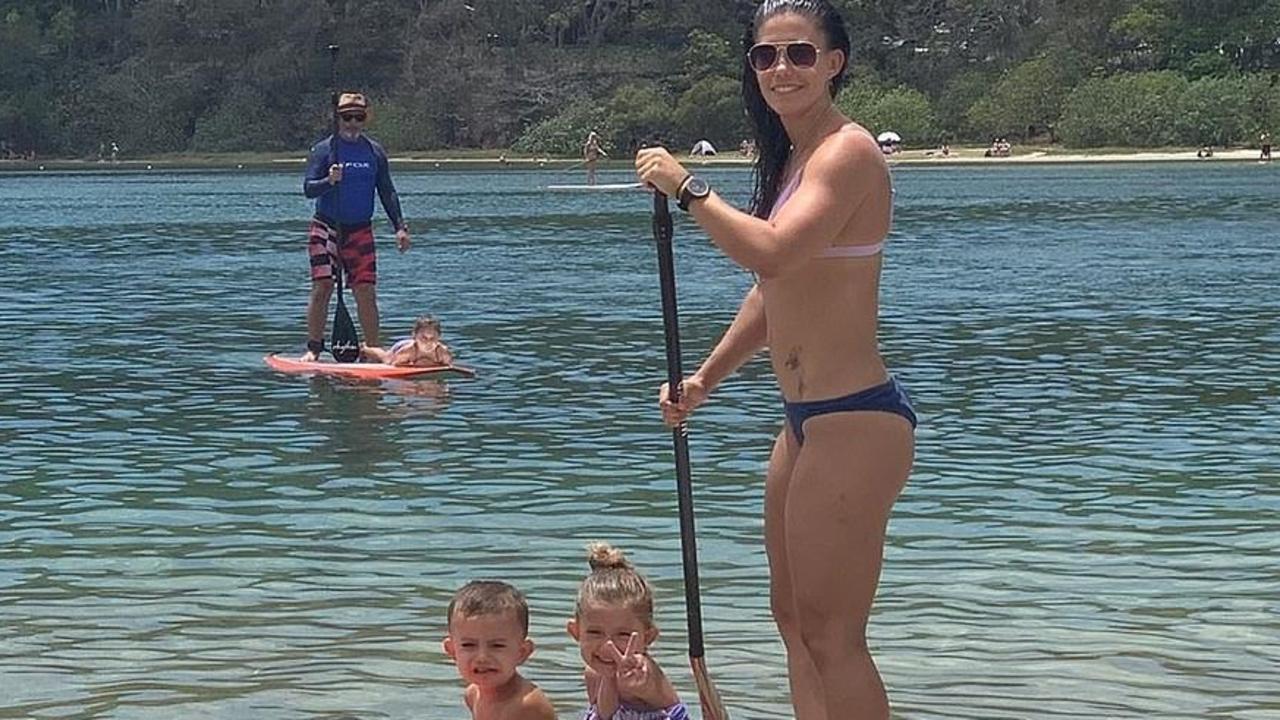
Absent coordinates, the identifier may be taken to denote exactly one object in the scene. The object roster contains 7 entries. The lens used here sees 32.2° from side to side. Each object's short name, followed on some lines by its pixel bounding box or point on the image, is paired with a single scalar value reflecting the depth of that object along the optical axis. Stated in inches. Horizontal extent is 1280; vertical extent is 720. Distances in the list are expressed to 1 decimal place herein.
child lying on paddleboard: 697.0
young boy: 239.9
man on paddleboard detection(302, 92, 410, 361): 663.1
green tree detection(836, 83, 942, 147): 4357.8
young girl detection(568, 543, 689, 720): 235.6
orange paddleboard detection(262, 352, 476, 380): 691.4
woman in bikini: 229.5
